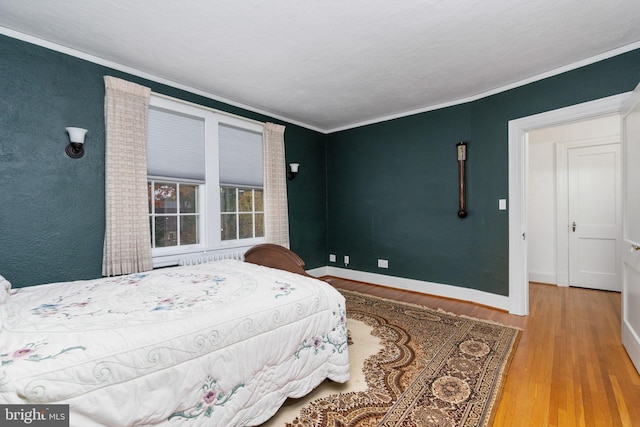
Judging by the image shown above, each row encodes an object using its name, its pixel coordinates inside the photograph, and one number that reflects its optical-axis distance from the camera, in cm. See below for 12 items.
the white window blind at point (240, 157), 358
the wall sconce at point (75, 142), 238
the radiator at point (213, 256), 314
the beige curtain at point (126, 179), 256
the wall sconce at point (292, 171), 434
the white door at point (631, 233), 207
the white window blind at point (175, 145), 292
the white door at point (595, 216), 390
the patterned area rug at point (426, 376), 159
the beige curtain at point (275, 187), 397
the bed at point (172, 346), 99
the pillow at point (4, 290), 150
